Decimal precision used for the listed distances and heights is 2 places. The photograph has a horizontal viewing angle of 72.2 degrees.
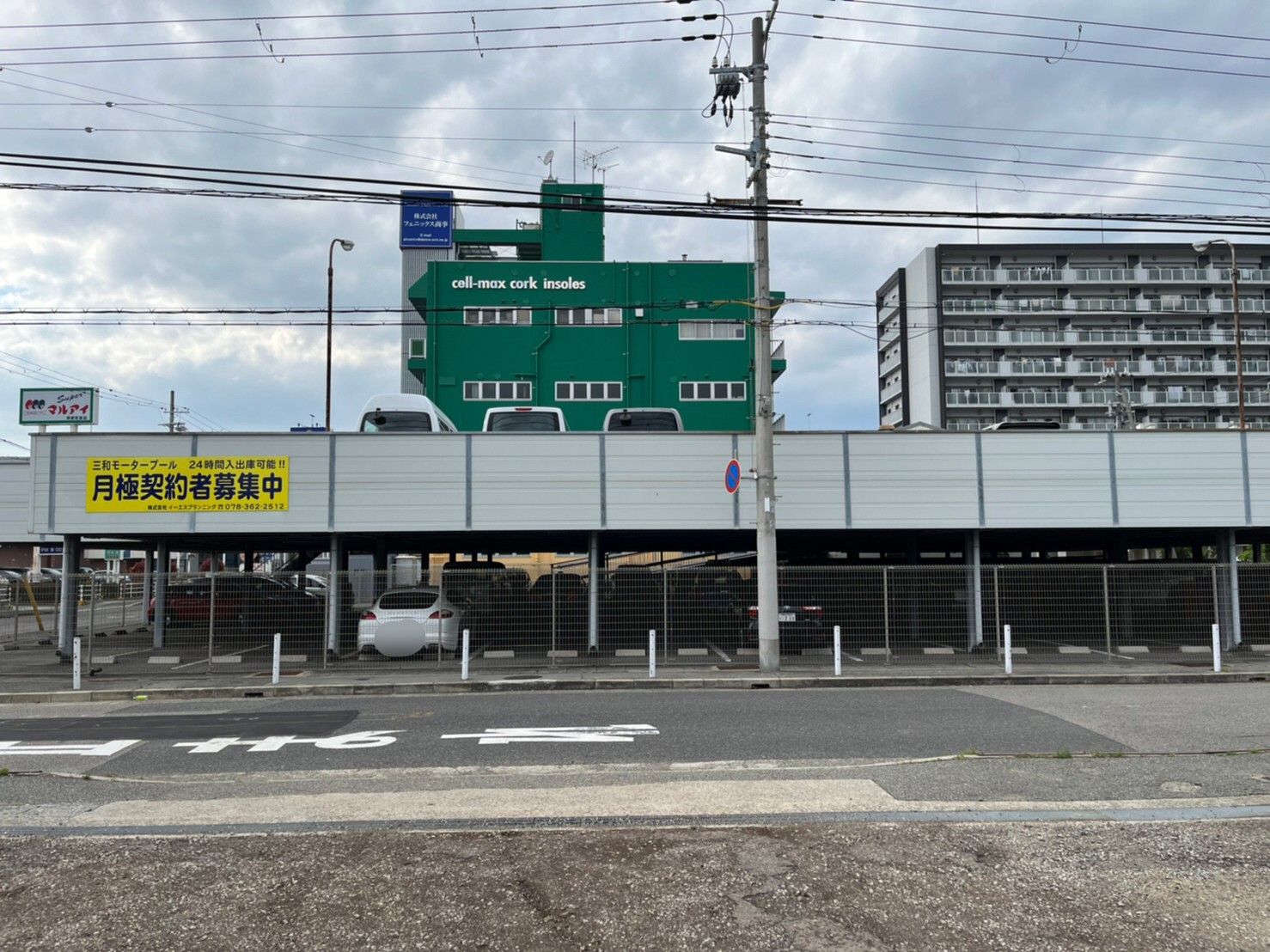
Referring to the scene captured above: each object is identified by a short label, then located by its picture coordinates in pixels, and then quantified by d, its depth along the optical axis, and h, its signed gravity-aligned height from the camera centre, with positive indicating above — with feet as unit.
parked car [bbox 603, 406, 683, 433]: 68.28 +10.10
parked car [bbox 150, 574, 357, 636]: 54.08 -3.65
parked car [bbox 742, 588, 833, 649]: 56.34 -4.81
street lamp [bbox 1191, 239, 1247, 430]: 75.01 +25.92
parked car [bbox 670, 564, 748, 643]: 54.65 -3.68
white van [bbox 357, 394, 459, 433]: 65.98 +10.17
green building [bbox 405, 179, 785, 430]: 125.90 +30.49
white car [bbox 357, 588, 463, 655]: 53.16 -4.09
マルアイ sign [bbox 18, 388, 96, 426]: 94.58 +15.85
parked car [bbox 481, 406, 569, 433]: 66.69 +9.92
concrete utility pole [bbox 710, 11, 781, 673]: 50.55 +9.46
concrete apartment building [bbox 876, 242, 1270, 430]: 214.48 +52.71
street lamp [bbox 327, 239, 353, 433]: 107.24 +33.92
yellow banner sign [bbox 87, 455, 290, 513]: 58.18 +4.47
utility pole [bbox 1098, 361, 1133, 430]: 123.13 +21.62
